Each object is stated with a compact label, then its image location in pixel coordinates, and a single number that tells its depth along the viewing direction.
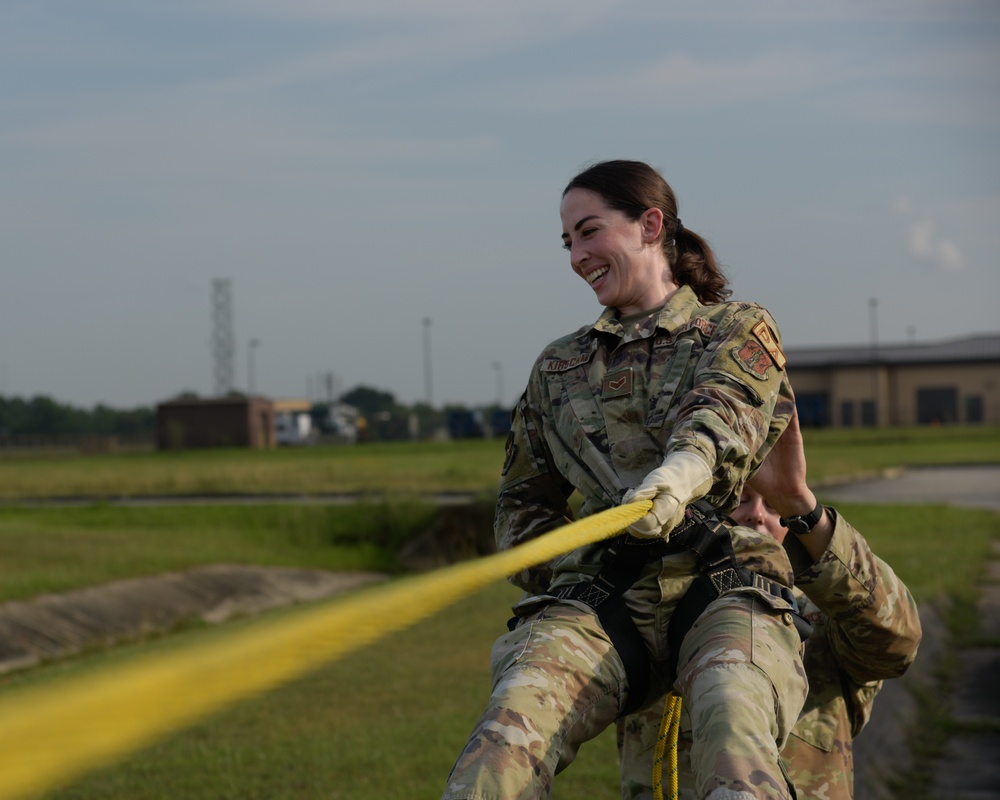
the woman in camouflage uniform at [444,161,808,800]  2.74
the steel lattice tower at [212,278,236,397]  81.25
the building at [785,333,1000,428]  71.81
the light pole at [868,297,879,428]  72.06
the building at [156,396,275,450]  72.94
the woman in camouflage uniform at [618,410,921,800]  3.61
